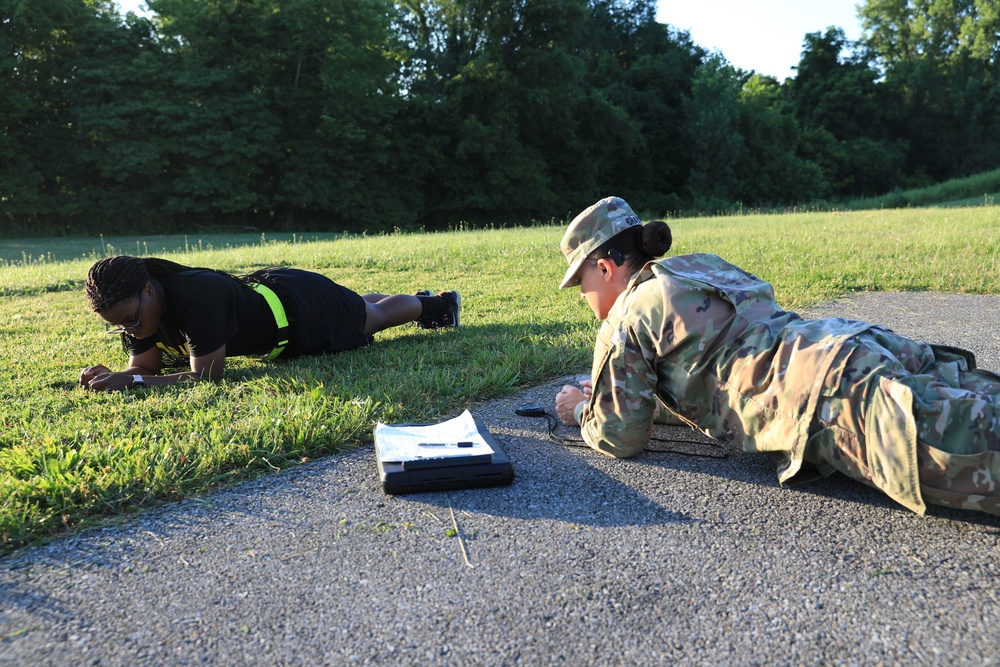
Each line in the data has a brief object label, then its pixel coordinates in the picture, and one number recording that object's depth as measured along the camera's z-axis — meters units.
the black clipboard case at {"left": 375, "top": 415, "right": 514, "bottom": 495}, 3.11
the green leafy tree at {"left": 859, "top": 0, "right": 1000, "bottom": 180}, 56.59
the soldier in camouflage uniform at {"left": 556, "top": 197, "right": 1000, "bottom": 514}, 2.59
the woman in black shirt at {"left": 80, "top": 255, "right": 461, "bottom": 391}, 4.41
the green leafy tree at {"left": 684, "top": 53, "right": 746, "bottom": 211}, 47.25
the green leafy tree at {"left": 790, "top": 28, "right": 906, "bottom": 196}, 54.97
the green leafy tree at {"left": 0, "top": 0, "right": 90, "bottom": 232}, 33.19
